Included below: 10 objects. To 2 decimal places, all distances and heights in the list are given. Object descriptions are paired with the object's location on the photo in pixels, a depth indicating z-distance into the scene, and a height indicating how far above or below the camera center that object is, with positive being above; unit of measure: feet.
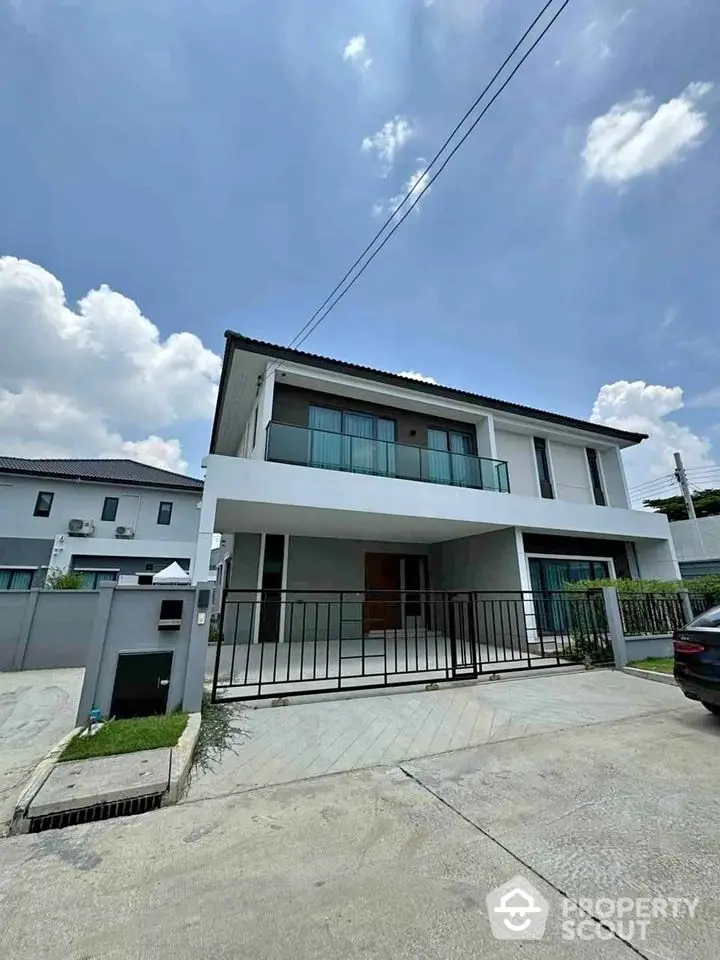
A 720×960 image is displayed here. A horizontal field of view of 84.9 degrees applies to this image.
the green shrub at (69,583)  32.55 +1.92
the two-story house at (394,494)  25.16 +7.37
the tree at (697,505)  78.64 +20.34
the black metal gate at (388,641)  19.52 -2.39
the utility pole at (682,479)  64.28 +21.23
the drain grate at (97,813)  8.20 -4.25
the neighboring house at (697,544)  49.55 +8.39
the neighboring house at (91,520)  53.31 +12.27
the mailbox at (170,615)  14.01 -0.26
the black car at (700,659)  13.60 -1.75
